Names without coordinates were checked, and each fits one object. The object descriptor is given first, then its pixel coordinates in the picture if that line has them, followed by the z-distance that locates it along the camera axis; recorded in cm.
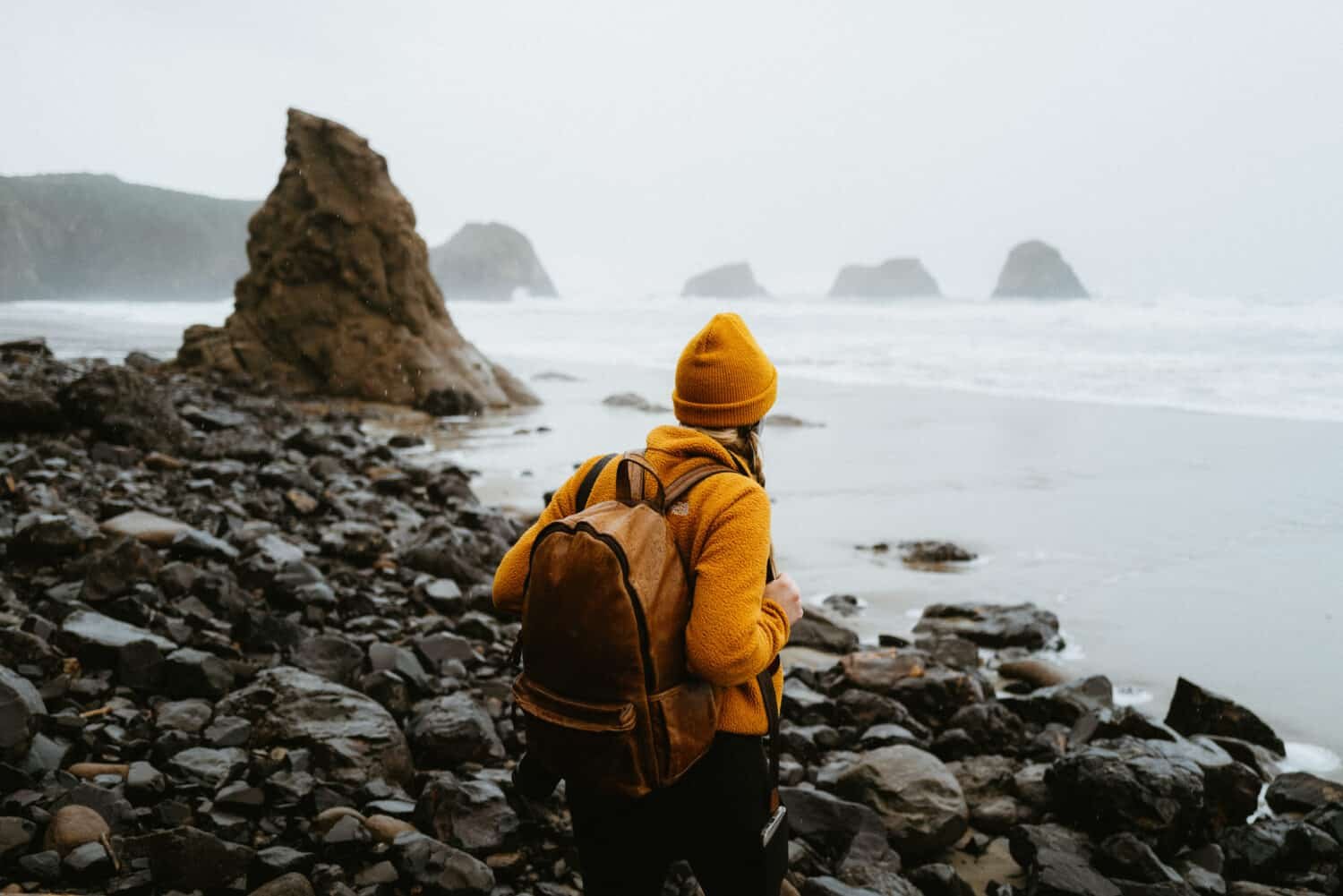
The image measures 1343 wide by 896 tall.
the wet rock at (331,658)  463
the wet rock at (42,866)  284
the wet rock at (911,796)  393
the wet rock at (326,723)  376
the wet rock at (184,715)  385
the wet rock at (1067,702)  523
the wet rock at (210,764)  351
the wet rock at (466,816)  344
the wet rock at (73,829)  297
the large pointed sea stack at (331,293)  1923
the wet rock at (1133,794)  387
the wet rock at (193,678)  415
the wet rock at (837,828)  371
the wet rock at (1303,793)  431
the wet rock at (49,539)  546
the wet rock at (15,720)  323
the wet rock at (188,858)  291
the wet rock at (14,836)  288
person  212
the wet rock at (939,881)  358
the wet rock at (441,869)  312
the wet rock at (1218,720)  507
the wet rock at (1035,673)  592
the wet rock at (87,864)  287
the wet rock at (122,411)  966
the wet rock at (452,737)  405
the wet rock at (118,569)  495
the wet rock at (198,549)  600
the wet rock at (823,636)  653
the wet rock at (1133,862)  360
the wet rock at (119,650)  417
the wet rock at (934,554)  871
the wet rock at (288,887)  289
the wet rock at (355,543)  707
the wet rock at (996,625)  662
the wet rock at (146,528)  605
